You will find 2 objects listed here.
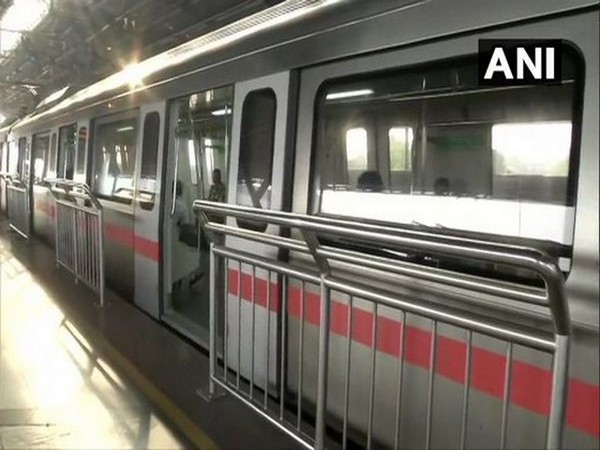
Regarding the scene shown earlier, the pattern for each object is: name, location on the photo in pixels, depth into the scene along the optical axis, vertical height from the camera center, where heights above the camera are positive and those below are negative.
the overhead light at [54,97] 10.36 +1.18
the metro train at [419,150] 1.95 +0.10
